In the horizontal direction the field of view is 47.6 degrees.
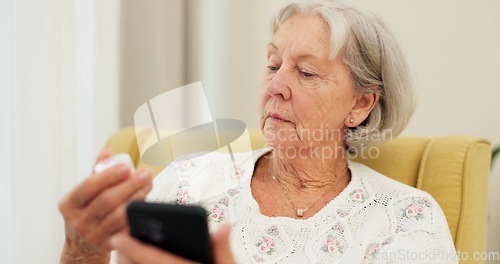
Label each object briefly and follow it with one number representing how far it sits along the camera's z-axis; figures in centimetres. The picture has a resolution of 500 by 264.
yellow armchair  124
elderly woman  117
